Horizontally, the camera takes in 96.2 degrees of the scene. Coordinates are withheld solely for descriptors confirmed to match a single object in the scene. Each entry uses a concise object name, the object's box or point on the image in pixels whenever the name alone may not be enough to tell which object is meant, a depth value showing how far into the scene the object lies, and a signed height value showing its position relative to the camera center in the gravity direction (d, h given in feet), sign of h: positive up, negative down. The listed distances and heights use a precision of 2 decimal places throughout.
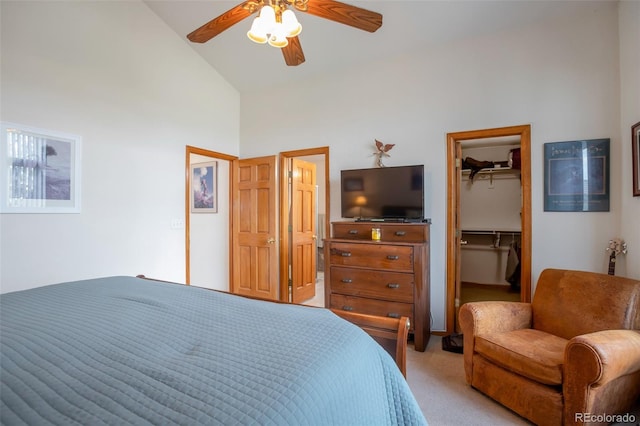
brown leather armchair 4.96 -2.82
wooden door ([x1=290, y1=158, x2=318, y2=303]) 13.25 -0.86
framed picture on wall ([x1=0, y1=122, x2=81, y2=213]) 7.31 +1.21
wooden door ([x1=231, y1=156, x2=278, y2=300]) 12.98 -0.71
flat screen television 9.73 +0.69
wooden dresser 8.65 -1.93
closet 14.20 -0.42
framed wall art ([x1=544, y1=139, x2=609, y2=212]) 8.09 +1.04
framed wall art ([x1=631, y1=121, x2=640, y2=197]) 6.92 +1.37
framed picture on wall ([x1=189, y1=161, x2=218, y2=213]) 14.35 +1.34
